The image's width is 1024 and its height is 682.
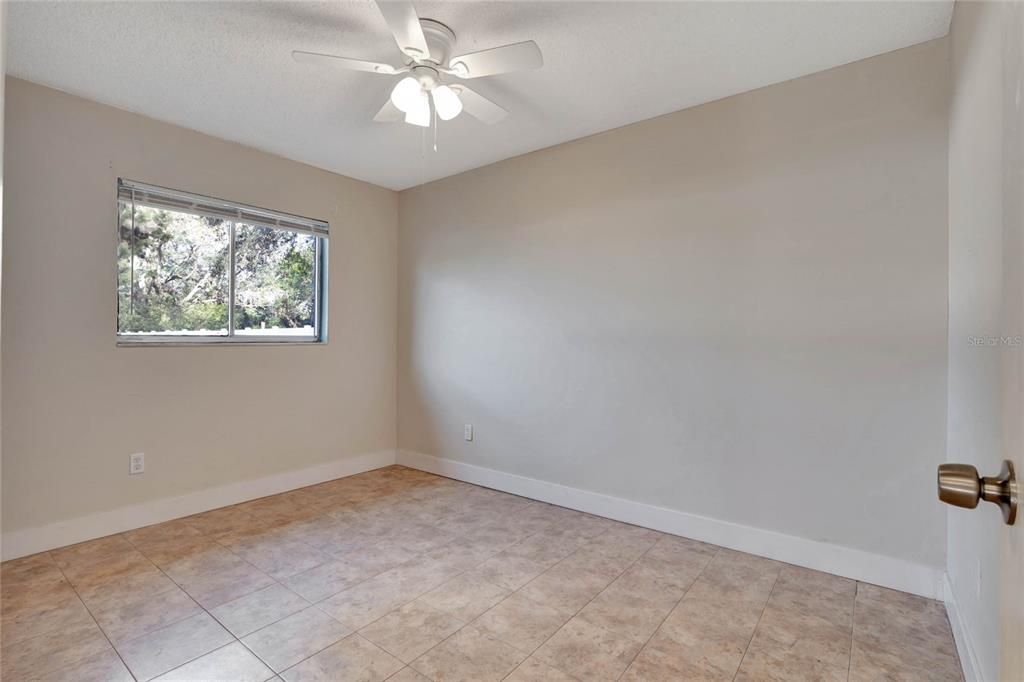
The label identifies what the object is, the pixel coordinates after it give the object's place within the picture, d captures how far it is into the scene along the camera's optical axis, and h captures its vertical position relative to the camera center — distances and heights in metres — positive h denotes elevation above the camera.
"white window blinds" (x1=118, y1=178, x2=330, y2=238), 2.91 +0.87
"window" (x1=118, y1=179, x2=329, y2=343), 2.94 +0.46
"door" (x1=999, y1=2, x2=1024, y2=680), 0.63 +0.04
